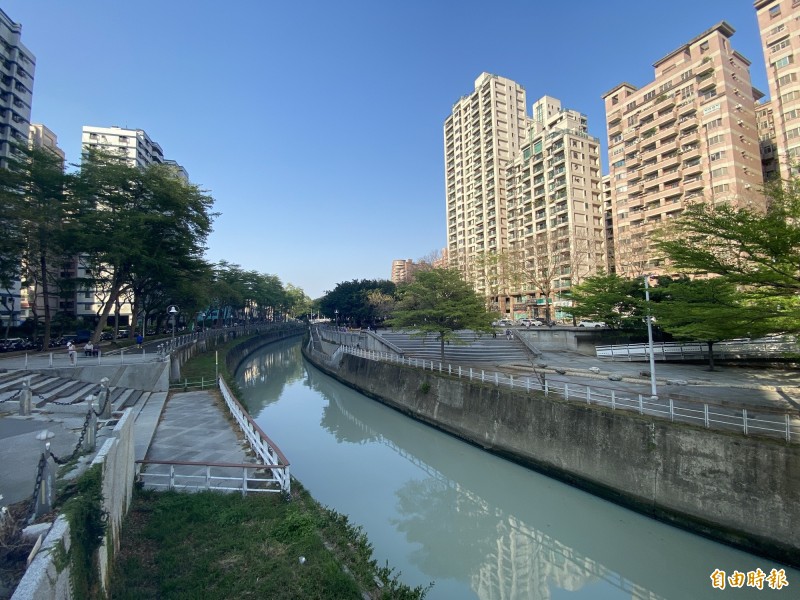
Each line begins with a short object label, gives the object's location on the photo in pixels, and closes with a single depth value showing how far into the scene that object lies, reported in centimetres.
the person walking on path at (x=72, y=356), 1880
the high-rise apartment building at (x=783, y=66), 3925
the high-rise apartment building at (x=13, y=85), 4375
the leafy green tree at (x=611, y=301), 2842
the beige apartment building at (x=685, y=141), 4228
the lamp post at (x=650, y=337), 1263
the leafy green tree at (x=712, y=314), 927
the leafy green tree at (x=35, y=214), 2270
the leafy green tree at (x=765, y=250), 841
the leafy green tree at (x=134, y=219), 2462
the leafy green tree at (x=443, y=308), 2306
